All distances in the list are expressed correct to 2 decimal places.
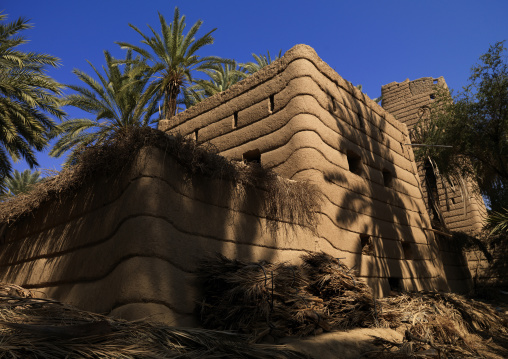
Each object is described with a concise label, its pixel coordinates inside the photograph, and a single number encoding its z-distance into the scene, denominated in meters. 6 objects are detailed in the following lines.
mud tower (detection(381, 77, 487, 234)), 14.66
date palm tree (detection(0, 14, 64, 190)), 12.15
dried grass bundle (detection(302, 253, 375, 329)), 5.02
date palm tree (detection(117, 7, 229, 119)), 15.58
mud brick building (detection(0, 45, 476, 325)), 4.48
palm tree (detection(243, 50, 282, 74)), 21.20
